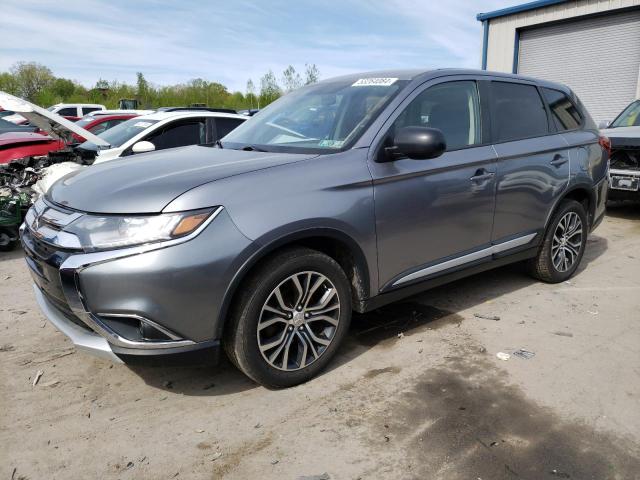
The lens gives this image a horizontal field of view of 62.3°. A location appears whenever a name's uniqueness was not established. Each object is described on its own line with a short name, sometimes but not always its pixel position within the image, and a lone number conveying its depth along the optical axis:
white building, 14.21
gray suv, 2.53
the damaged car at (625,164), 7.42
